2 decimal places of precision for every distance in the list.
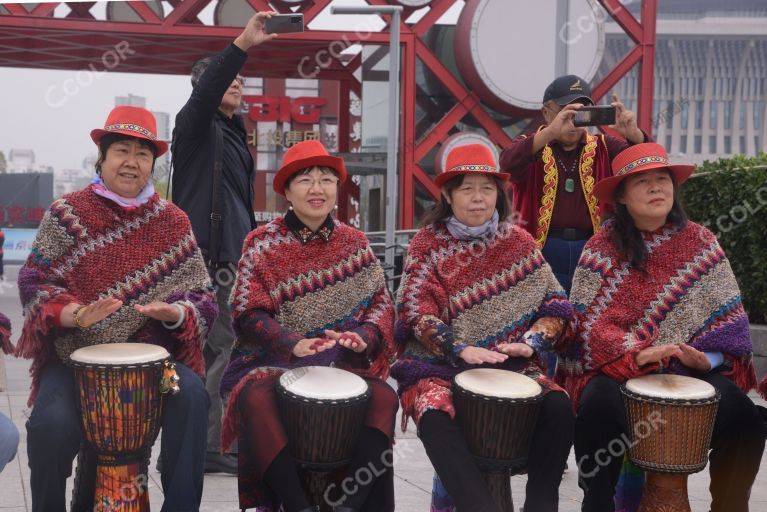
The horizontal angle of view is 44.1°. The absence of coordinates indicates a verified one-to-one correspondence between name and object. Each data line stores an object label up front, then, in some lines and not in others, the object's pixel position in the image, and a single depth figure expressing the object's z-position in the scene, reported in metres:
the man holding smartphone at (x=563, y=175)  4.43
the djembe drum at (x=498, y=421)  3.31
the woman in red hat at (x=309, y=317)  3.43
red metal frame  14.78
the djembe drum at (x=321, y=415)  3.28
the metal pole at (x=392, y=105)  11.27
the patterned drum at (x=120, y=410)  3.25
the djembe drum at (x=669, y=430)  3.38
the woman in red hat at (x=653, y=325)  3.56
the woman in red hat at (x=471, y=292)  3.58
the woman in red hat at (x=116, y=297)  3.28
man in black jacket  4.39
